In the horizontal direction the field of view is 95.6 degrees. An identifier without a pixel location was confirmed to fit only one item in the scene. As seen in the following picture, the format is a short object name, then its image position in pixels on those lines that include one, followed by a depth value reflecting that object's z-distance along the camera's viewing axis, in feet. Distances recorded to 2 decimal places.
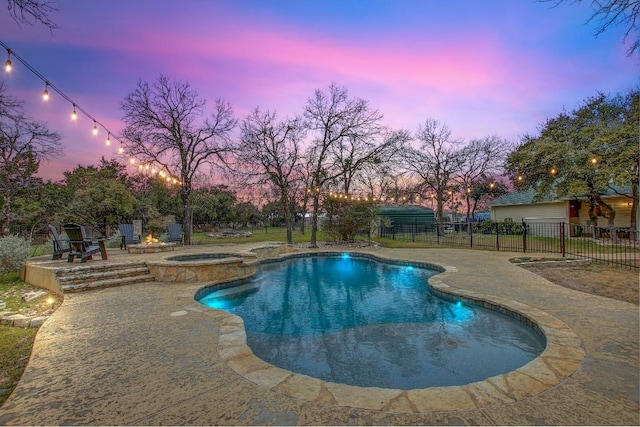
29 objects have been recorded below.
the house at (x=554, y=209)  49.14
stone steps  18.86
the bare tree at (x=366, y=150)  50.93
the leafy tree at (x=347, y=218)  50.11
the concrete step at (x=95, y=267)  19.28
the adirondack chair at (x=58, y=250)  23.91
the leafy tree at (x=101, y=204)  56.70
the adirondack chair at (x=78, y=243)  23.00
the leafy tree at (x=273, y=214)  104.24
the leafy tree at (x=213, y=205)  87.81
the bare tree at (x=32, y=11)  9.24
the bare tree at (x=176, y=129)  46.32
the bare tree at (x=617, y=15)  11.10
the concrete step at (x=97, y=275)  18.94
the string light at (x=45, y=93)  16.65
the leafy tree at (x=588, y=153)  30.19
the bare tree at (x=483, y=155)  66.23
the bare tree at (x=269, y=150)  48.34
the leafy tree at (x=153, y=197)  73.56
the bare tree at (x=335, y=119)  47.57
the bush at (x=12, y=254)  22.36
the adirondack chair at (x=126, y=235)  37.58
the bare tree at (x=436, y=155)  65.72
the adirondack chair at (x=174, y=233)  44.50
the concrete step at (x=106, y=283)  18.49
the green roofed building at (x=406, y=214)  77.01
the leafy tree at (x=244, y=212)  99.88
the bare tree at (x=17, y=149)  47.09
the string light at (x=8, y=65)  13.52
